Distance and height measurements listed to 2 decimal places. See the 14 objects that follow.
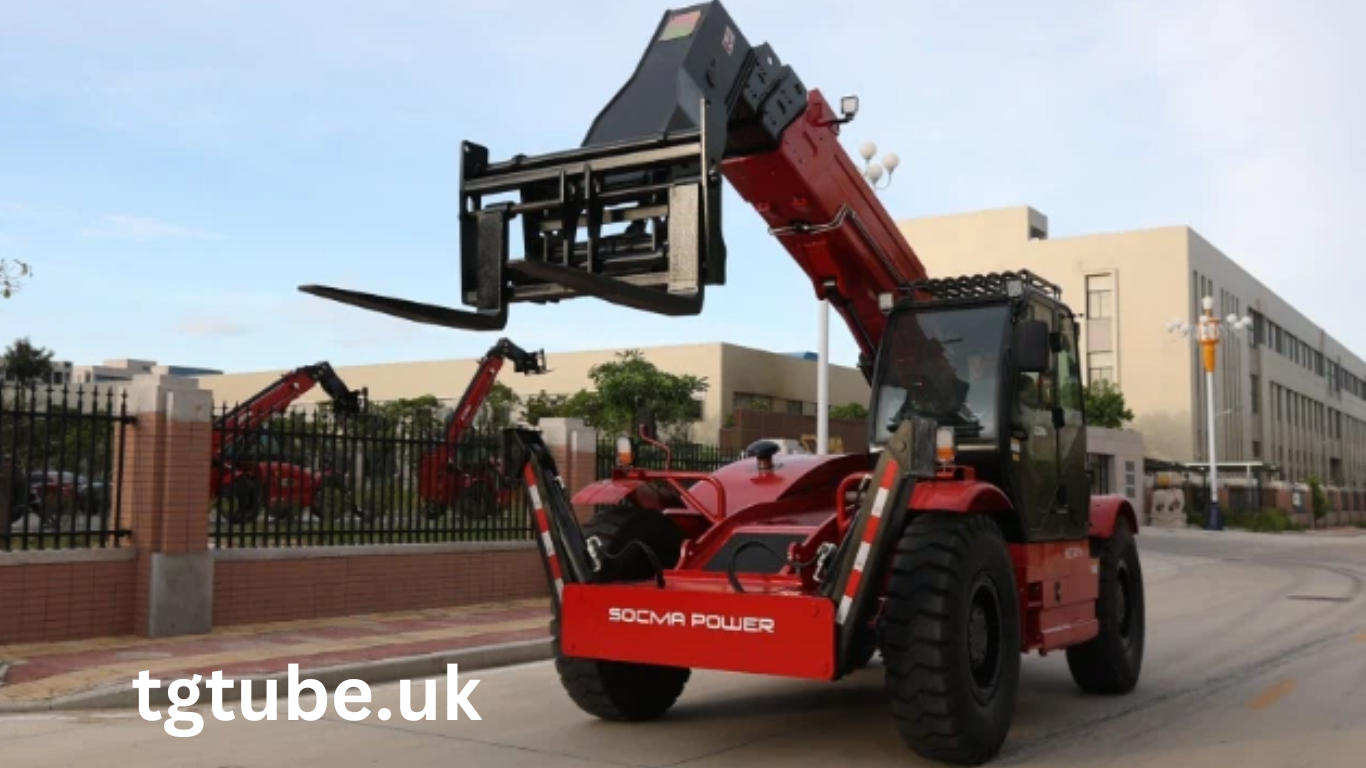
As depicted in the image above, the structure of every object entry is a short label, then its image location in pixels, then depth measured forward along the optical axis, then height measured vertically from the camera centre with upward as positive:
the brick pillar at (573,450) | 16.31 +0.27
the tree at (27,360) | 65.31 +5.85
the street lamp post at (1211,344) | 45.31 +4.77
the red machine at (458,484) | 14.13 -0.16
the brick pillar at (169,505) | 11.35 -0.34
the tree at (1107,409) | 55.06 +2.88
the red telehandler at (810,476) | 6.29 -0.01
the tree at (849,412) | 45.22 +2.22
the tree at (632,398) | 42.53 +2.50
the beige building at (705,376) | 47.53 +3.91
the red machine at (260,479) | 12.23 -0.11
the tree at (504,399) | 44.81 +2.59
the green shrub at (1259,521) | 48.34 -1.67
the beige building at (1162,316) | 61.44 +8.19
